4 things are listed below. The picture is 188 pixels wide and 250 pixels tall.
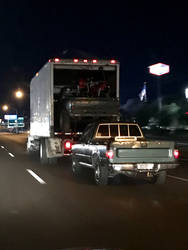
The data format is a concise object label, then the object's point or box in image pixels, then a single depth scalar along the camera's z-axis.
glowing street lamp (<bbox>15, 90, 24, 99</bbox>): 54.74
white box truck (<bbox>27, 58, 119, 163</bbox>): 17.14
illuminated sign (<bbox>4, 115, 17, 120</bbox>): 111.88
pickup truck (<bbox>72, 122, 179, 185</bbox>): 11.05
